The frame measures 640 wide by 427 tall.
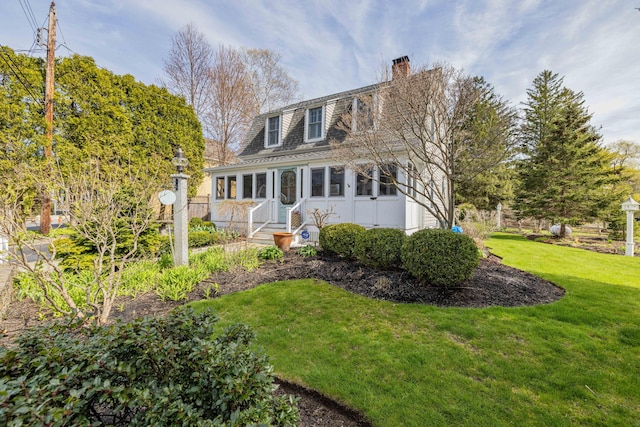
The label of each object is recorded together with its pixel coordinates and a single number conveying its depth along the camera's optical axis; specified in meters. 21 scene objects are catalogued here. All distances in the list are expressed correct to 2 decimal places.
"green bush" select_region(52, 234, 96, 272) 5.74
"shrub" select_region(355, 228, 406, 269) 5.98
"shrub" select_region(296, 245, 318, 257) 8.03
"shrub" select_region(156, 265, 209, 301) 4.97
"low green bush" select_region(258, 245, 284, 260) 7.87
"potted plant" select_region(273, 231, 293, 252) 9.00
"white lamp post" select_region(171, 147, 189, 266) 6.66
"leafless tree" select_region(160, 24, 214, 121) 19.23
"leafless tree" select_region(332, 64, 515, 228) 6.03
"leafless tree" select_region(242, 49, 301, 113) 21.62
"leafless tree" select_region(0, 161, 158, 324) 2.98
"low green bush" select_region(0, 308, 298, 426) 1.24
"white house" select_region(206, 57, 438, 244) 10.02
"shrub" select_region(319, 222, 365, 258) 7.20
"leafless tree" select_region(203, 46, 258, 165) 20.14
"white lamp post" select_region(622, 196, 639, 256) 9.48
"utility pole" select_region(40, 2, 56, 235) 11.70
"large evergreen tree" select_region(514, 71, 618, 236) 13.05
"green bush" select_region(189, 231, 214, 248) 10.02
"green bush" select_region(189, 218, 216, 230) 13.37
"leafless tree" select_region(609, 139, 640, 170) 26.73
